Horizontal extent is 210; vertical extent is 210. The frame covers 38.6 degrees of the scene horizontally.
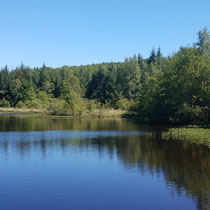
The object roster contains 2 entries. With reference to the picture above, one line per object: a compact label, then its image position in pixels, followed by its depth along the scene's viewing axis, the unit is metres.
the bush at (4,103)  116.56
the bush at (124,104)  81.70
